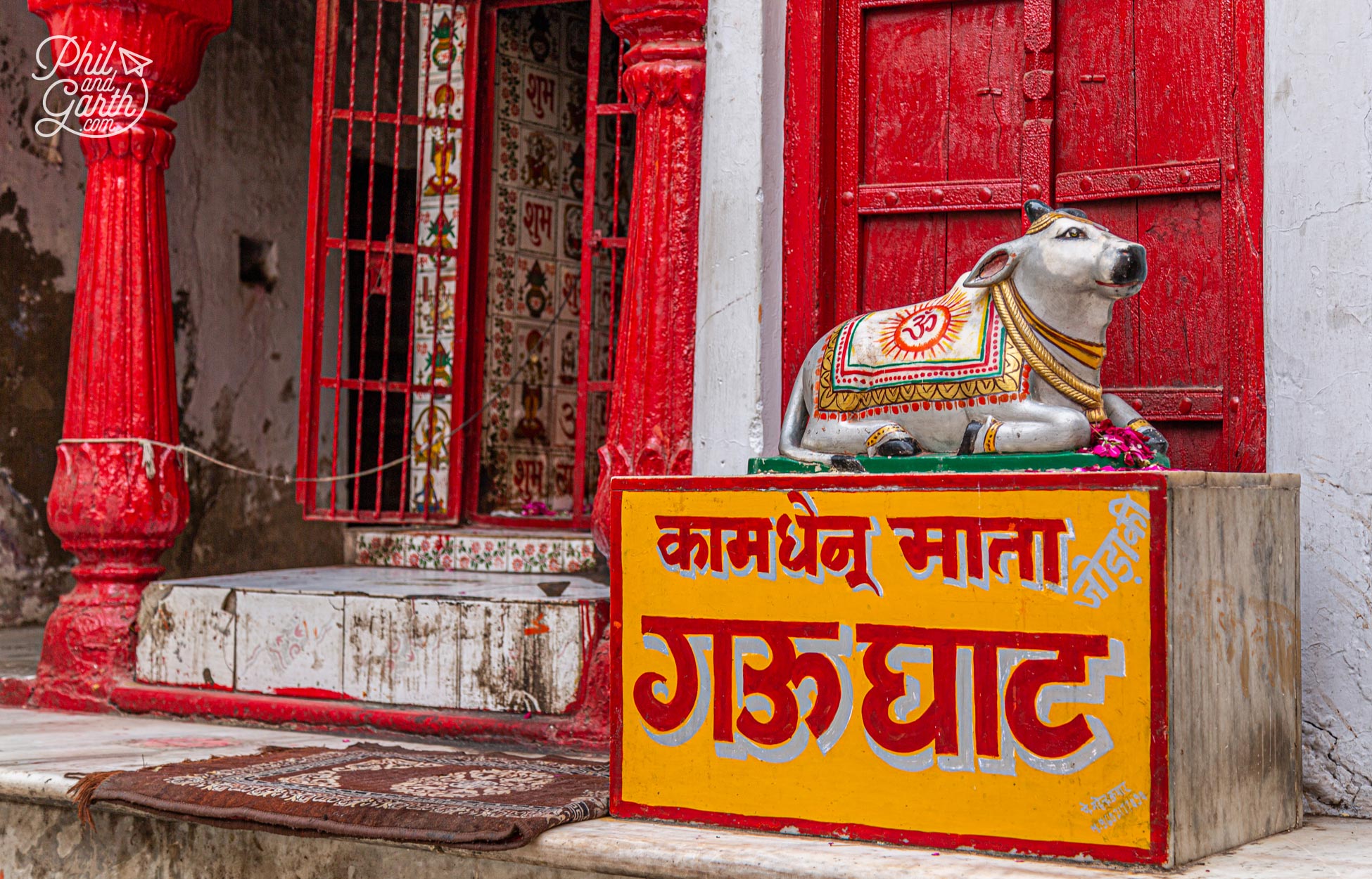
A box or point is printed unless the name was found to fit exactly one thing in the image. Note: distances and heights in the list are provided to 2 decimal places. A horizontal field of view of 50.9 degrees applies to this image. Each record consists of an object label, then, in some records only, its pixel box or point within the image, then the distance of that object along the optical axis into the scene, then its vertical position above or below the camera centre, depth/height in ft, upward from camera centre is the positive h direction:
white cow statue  9.36 +0.93
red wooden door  10.56 +2.63
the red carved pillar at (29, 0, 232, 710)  14.46 +0.95
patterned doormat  8.93 -2.15
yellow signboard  7.95 -0.99
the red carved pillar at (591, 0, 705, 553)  11.99 +2.00
